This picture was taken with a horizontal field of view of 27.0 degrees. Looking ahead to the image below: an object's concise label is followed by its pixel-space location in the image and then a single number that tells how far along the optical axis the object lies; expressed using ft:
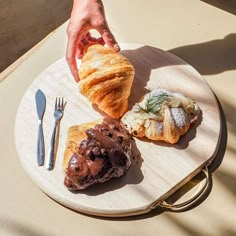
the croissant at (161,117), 3.02
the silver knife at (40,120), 3.09
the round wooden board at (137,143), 2.86
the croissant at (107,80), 3.11
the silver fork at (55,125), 3.05
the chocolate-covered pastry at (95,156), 2.77
